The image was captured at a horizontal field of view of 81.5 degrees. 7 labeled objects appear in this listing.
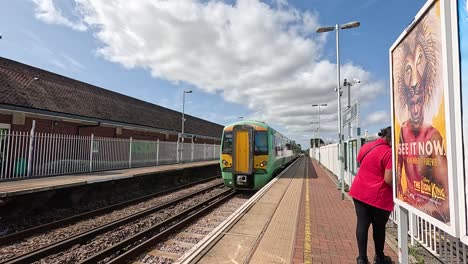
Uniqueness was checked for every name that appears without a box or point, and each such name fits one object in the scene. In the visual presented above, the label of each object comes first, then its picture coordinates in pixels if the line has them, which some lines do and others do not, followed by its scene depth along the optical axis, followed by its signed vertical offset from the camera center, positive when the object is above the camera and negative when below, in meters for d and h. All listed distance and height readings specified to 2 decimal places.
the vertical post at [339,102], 10.53 +2.11
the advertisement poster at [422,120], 1.86 +0.25
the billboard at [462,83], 1.59 +0.42
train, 11.81 -0.24
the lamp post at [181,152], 22.34 -0.29
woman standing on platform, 3.24 -0.50
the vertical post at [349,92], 16.77 +3.61
